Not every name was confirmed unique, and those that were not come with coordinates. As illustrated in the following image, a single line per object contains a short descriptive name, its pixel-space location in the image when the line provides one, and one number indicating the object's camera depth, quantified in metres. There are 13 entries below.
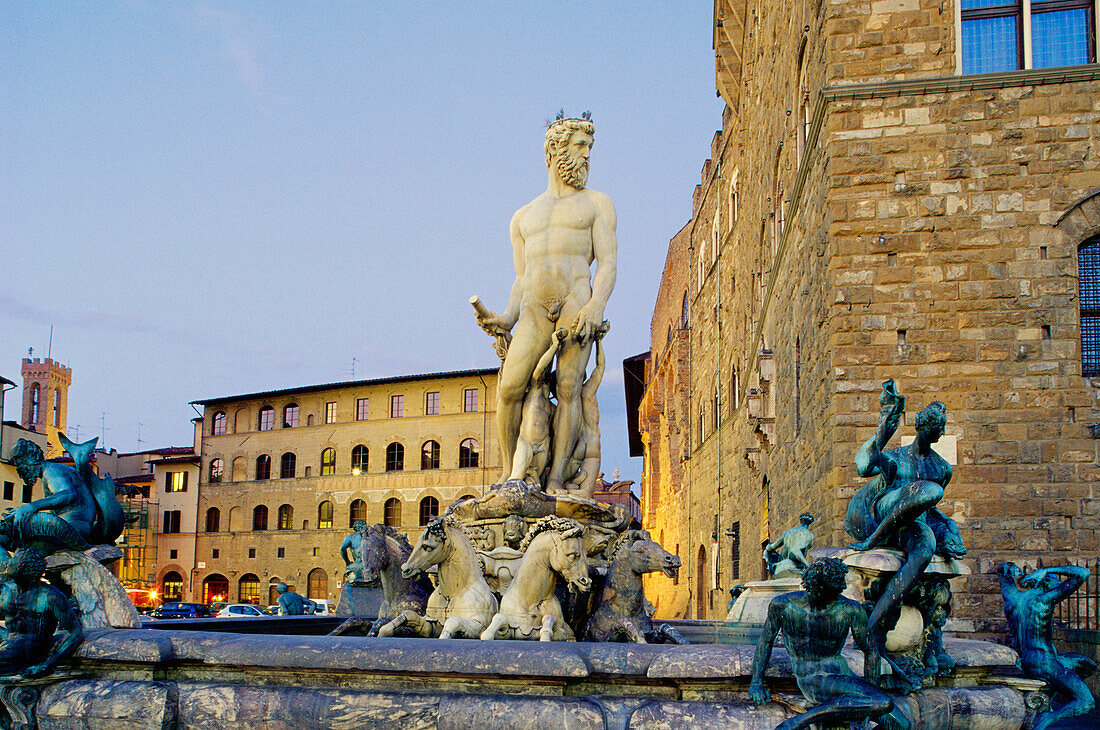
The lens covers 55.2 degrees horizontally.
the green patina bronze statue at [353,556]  10.46
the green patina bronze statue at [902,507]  4.90
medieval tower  82.06
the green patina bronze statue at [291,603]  15.34
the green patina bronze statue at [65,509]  6.26
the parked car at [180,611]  33.06
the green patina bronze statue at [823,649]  4.15
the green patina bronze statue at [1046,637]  5.53
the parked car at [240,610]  31.06
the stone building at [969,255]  11.85
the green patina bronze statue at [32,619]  5.08
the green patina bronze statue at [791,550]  7.82
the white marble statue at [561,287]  7.83
